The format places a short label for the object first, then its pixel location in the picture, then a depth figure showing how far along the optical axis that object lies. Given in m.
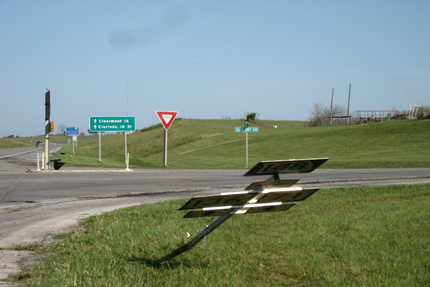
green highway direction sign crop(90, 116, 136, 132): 32.16
